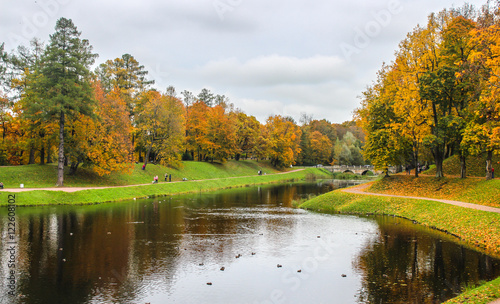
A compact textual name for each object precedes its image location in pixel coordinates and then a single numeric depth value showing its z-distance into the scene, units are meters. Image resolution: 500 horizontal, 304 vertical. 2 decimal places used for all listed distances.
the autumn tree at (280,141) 95.94
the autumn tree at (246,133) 93.31
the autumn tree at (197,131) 79.94
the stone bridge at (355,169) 103.76
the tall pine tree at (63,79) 43.44
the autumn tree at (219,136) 81.81
